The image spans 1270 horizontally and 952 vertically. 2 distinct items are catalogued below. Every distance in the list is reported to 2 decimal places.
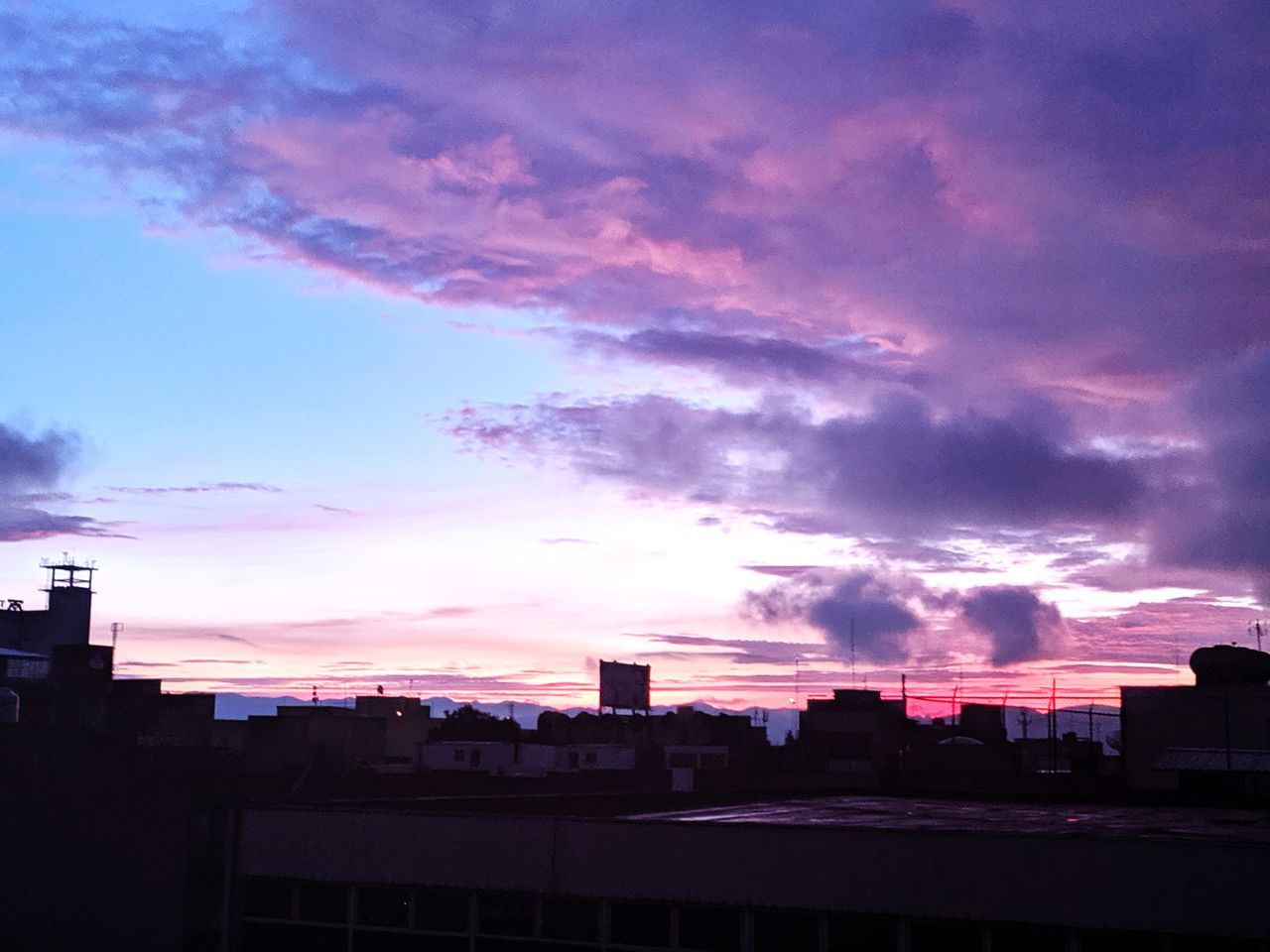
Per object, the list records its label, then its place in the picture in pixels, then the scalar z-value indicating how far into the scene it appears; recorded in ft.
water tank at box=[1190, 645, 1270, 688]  232.94
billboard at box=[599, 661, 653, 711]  401.90
